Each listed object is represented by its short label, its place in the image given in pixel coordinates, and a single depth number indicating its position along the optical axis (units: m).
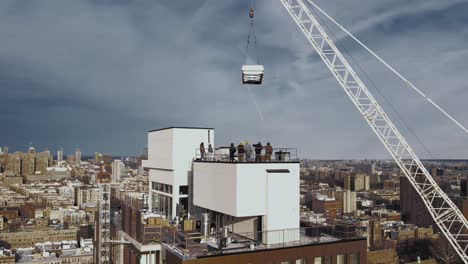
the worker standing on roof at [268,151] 25.92
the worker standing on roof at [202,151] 29.67
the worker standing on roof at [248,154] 26.03
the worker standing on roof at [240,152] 25.80
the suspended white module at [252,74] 29.70
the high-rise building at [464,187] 175.18
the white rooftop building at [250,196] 23.56
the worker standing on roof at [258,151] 25.98
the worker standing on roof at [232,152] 26.27
